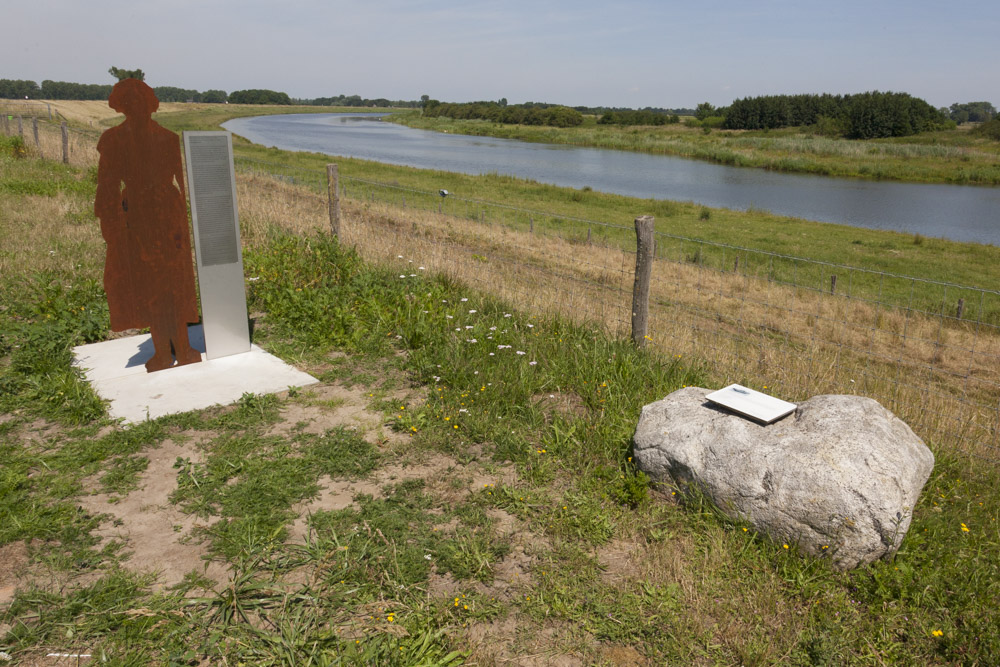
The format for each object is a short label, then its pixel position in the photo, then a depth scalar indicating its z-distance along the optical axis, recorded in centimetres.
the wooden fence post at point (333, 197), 897
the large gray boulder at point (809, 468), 337
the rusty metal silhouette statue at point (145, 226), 552
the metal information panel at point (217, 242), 580
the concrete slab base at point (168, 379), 527
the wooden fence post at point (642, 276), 601
